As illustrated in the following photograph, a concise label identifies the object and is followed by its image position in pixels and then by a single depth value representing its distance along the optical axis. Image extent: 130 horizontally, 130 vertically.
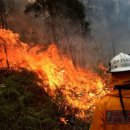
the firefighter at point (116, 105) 4.18
